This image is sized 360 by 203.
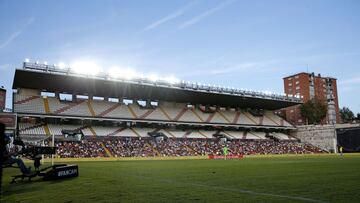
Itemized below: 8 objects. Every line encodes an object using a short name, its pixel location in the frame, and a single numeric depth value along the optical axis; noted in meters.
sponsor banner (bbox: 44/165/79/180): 10.88
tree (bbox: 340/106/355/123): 138.38
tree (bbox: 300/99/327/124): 87.44
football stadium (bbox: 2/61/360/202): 7.29
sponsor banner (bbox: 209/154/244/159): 44.50
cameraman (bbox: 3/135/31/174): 10.00
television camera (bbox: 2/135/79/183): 9.93
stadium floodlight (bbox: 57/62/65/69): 47.25
